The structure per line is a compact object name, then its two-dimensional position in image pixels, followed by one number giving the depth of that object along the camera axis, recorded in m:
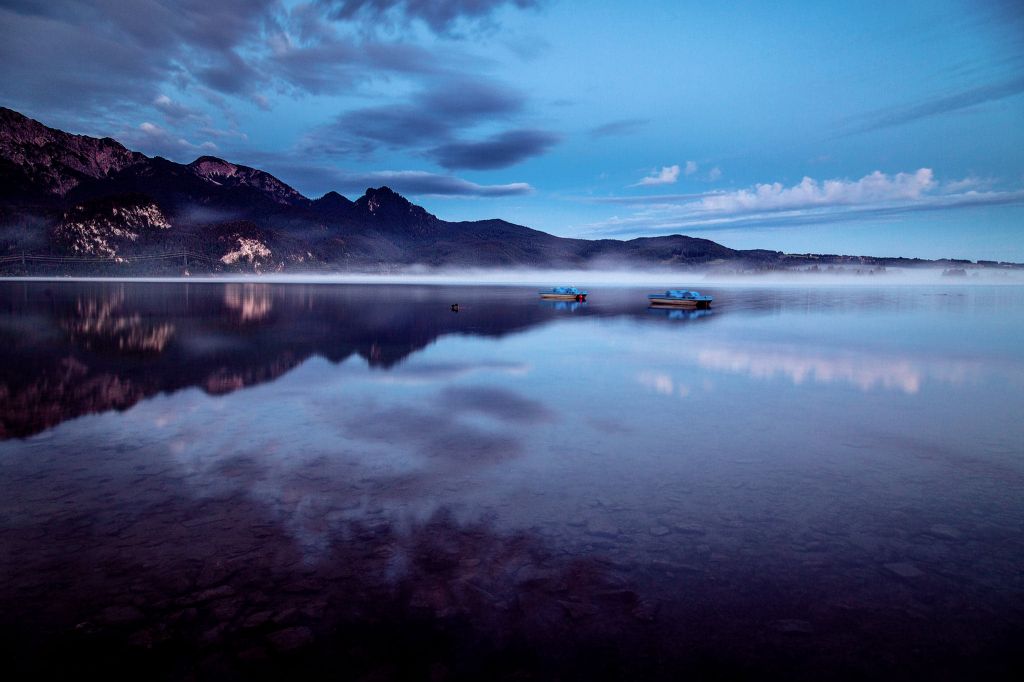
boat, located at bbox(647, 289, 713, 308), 84.25
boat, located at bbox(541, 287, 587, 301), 101.75
